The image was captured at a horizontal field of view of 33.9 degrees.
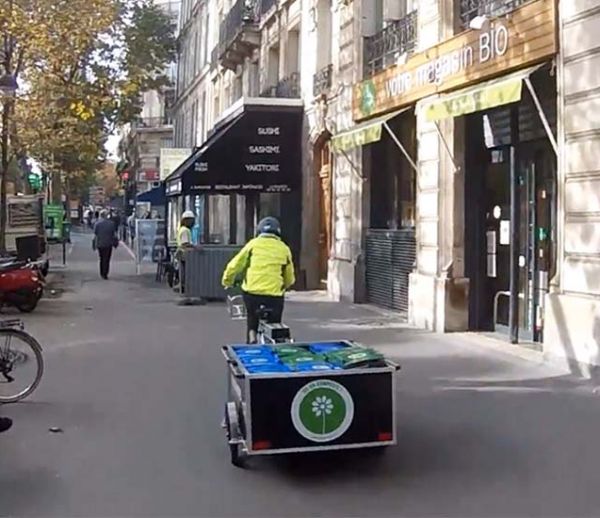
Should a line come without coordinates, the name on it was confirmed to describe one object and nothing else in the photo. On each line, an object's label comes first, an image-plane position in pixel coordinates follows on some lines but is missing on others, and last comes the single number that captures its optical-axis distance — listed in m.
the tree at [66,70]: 21.05
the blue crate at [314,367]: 6.49
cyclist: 9.58
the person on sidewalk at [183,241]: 20.08
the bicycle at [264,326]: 8.02
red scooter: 16.66
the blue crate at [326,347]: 7.22
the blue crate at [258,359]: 6.77
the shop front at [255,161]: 21.97
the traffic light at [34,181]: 47.94
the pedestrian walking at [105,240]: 25.62
